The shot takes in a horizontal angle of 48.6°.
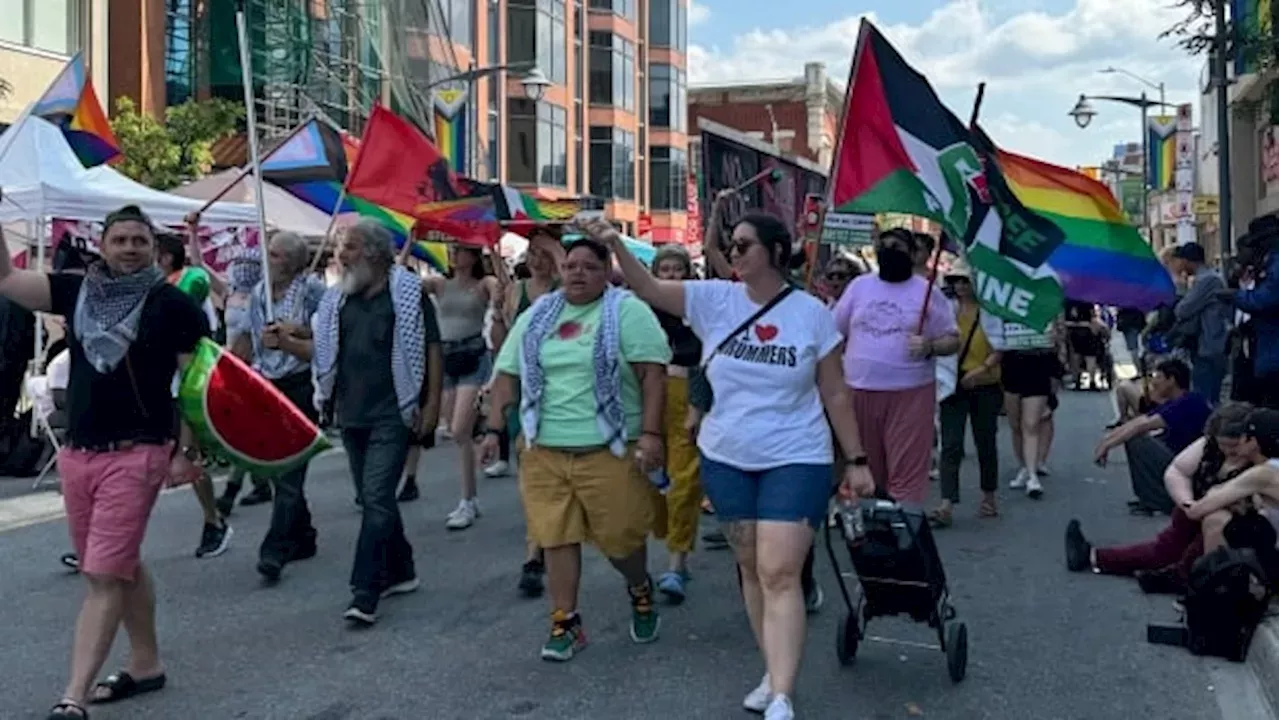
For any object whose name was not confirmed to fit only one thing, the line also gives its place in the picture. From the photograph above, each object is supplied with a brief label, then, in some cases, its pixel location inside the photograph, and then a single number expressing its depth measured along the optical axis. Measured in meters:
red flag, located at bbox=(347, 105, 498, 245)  9.30
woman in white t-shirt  4.81
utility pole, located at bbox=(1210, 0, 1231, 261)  14.99
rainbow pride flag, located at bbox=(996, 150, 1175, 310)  7.53
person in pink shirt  7.39
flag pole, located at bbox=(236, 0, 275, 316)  7.55
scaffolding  30.00
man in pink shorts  4.94
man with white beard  6.41
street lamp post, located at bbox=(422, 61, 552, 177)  26.11
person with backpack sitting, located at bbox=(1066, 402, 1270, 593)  6.39
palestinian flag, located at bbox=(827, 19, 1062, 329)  6.39
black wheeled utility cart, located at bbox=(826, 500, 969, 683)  5.36
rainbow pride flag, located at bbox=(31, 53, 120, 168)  12.27
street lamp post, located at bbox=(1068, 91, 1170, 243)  36.03
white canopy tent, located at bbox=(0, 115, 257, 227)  11.31
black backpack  5.85
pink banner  13.32
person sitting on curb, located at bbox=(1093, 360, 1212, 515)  8.55
